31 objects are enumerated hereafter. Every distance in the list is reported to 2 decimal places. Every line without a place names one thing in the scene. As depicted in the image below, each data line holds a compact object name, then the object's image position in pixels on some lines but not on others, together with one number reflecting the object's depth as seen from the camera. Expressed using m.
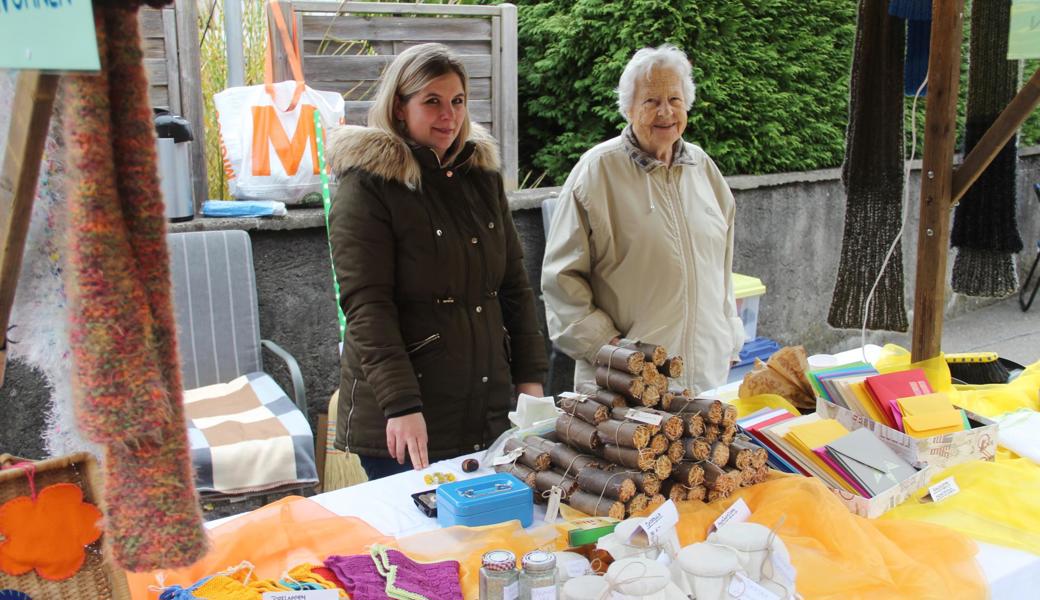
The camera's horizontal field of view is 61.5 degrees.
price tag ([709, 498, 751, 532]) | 1.77
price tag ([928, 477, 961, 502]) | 2.05
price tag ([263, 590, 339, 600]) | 1.41
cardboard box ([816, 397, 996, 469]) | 2.13
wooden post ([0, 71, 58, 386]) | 0.87
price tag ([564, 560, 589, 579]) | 1.54
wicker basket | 1.15
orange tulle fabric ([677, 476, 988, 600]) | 1.63
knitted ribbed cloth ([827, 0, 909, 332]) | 2.57
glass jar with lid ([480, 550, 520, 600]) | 1.41
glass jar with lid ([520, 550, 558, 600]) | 1.39
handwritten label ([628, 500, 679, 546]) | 1.55
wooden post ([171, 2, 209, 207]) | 3.87
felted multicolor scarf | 0.86
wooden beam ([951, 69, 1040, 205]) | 2.34
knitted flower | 1.14
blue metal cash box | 1.83
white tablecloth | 1.78
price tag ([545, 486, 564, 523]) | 1.92
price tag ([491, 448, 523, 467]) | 2.14
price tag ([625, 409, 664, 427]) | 1.92
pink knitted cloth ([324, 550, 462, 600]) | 1.55
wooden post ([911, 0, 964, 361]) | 2.46
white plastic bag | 3.80
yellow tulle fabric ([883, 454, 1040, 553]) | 1.91
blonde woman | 2.34
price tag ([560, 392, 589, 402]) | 2.12
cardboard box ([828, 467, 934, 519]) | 1.94
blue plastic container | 4.21
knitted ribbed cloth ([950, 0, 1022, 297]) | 2.62
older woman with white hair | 3.02
